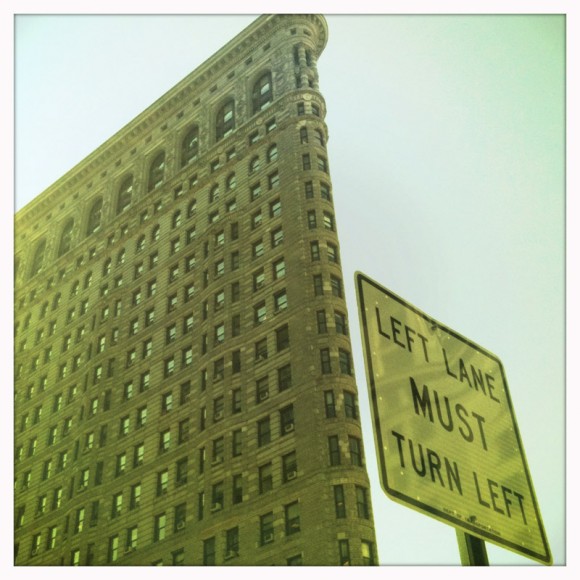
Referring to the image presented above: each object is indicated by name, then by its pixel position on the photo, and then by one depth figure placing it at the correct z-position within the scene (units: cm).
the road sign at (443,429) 476
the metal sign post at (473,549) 489
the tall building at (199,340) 4647
